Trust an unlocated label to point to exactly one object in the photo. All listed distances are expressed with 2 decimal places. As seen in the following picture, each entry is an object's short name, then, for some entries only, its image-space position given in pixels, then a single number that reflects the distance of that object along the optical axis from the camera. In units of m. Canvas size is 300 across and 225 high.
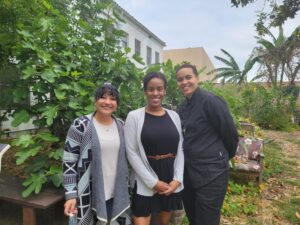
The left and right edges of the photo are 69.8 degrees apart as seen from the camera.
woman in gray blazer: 1.78
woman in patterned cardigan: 1.65
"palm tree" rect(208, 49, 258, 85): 16.09
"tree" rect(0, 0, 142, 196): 2.26
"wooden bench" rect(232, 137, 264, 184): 3.92
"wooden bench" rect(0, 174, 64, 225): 2.15
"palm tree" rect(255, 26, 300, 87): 13.40
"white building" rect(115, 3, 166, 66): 11.89
